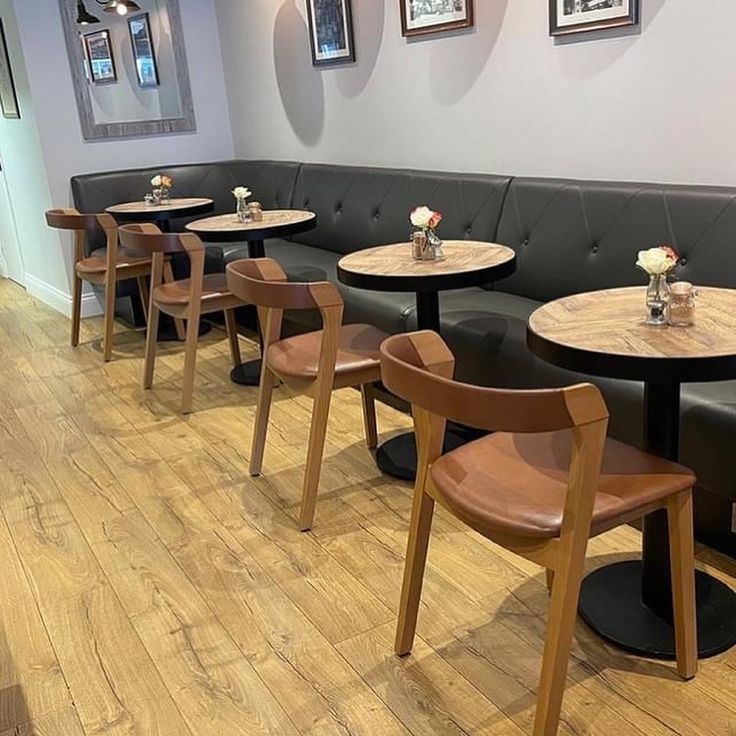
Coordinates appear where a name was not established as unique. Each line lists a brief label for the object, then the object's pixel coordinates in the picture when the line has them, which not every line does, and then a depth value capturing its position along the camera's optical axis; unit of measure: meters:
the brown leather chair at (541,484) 1.35
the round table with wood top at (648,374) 1.61
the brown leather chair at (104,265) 4.32
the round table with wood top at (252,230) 3.72
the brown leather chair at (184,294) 3.47
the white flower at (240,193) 4.00
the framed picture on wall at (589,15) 2.87
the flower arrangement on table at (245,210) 3.96
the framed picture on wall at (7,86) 5.36
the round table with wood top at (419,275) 2.52
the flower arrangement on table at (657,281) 1.81
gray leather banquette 2.15
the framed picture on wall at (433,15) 3.58
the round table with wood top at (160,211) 4.55
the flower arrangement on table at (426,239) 2.75
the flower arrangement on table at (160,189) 4.73
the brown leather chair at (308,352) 2.40
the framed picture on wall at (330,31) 4.40
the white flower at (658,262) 1.87
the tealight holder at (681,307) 1.78
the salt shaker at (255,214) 3.96
